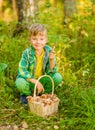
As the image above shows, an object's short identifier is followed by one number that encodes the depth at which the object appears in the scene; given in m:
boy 4.68
